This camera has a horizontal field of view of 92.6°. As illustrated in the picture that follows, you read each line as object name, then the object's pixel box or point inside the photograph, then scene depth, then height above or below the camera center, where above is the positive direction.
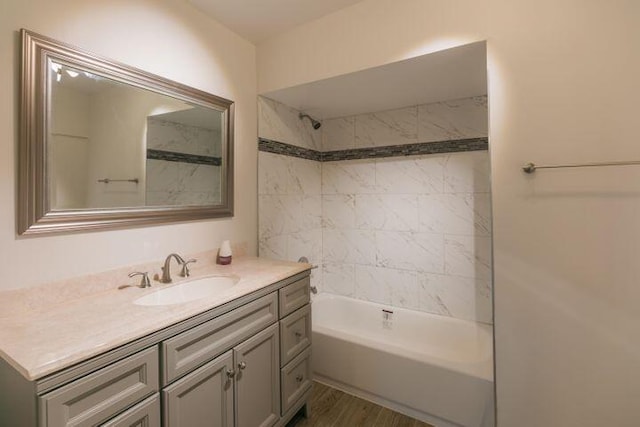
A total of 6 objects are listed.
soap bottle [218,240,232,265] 1.92 -0.24
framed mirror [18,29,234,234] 1.21 +0.35
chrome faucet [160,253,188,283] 1.58 -0.28
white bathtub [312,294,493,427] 1.74 -1.00
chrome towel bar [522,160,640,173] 1.24 +0.21
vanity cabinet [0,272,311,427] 0.84 -0.56
